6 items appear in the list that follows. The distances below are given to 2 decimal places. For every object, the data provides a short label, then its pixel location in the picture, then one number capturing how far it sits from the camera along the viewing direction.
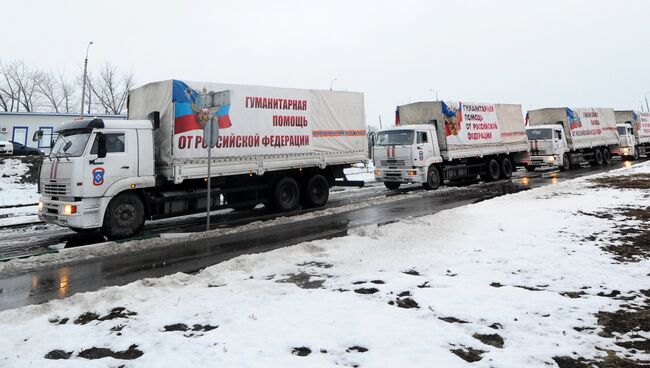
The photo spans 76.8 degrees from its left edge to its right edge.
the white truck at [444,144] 17.30
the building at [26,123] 34.97
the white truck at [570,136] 24.19
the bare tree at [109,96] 59.22
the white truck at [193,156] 9.38
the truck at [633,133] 31.58
